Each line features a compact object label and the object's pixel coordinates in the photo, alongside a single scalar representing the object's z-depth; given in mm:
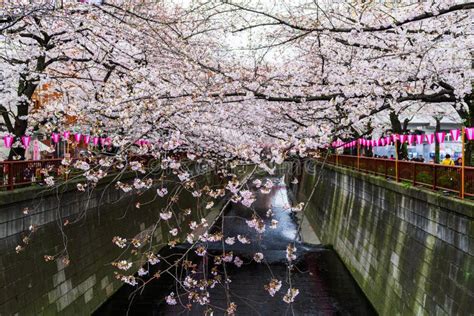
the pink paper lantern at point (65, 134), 13695
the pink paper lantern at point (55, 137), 17609
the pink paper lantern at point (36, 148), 19094
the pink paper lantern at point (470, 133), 10301
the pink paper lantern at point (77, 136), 16575
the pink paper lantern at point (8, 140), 15109
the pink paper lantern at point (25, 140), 14873
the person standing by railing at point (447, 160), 20731
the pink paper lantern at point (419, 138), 18669
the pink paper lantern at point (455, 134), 11920
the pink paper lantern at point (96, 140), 19500
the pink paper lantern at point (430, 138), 17656
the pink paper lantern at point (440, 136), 13887
